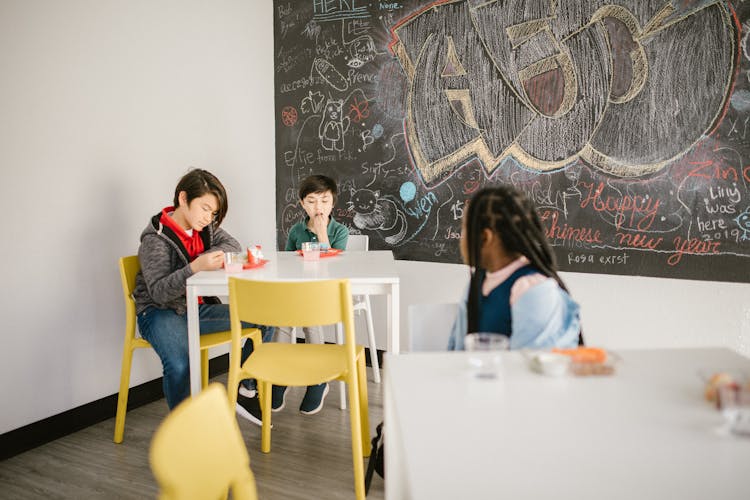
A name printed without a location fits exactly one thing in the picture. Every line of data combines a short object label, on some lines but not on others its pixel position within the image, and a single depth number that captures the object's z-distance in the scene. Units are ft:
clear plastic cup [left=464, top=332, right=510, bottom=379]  4.08
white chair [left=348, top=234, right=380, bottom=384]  10.23
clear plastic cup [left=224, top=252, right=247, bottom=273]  7.82
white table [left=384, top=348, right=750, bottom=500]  2.71
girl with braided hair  4.83
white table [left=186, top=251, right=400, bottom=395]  7.32
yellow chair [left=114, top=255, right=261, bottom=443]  8.32
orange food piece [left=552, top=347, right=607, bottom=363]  4.17
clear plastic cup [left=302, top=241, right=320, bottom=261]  8.91
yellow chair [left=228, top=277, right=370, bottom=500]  6.23
